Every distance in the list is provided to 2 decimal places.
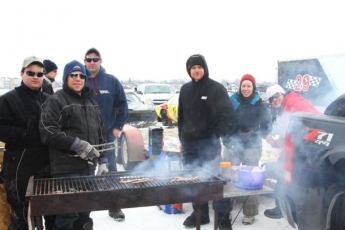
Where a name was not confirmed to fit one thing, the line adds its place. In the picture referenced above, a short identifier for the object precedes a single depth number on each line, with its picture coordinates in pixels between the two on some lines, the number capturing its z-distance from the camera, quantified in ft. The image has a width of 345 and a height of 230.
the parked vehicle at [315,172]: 8.21
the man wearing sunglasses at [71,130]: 10.05
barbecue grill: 8.64
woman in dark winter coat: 15.34
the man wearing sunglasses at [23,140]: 10.39
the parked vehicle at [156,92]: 58.27
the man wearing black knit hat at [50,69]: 17.12
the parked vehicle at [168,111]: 46.14
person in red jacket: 13.94
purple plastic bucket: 12.19
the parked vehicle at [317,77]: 33.81
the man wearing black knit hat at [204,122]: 13.98
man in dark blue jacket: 14.38
